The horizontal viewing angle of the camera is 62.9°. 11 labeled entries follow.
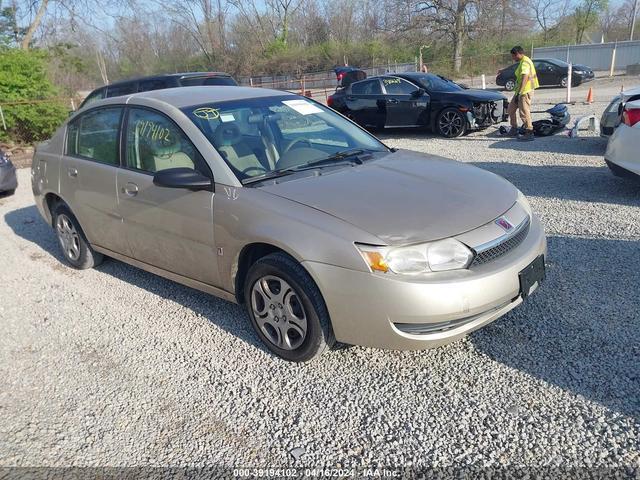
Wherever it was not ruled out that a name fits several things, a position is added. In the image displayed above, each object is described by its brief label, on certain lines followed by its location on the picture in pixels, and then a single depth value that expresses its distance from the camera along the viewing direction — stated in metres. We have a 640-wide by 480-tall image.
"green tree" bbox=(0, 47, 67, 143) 14.43
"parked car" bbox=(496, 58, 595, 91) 23.16
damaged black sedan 11.16
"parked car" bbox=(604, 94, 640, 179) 5.61
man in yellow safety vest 9.82
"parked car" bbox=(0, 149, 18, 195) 8.68
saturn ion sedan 2.77
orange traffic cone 15.30
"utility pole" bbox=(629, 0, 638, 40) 43.34
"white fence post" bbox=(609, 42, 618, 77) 27.62
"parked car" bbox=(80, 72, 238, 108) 9.79
